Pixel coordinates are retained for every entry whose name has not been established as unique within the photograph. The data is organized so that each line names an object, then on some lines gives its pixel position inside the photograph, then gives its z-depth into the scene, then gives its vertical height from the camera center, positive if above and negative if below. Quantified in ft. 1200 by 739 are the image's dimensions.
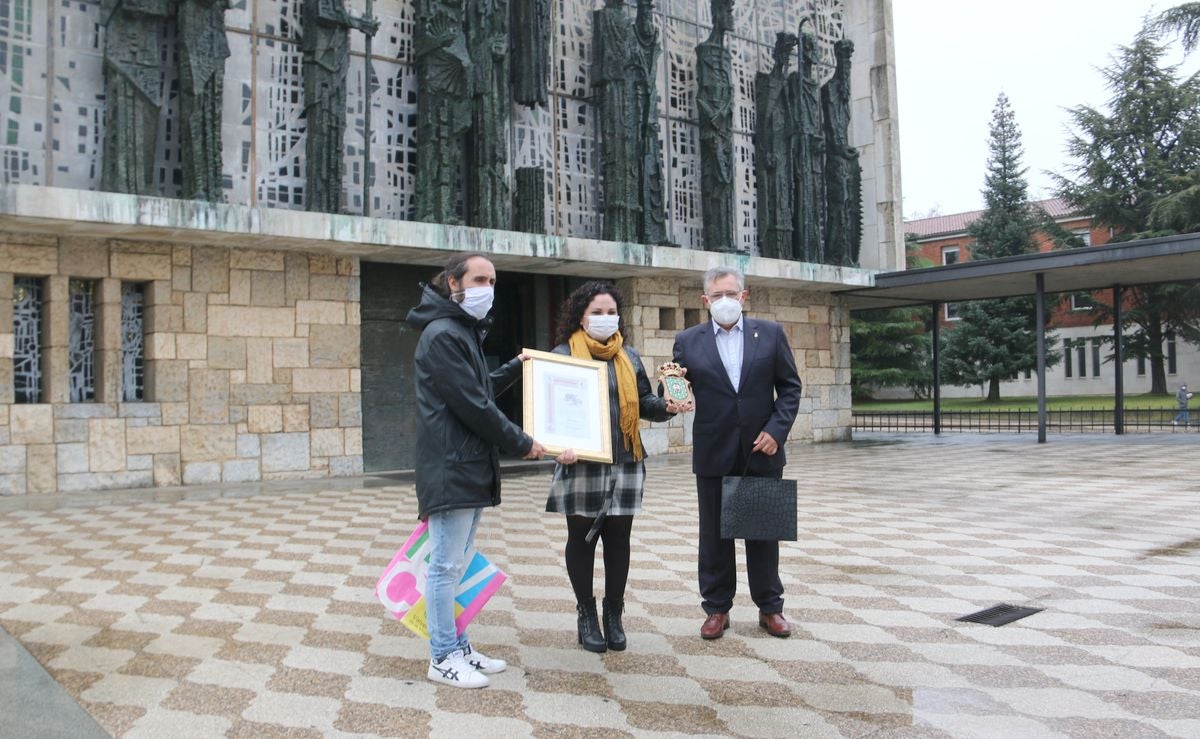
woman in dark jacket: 13.17 -1.40
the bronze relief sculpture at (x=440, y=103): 41.01 +12.51
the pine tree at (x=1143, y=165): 100.17 +23.67
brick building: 119.96 +3.92
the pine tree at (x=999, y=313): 107.04 +7.61
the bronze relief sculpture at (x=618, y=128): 46.93 +12.87
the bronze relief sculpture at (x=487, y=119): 41.75 +11.98
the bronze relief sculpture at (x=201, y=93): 35.19 +11.26
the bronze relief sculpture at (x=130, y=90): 34.32 +11.15
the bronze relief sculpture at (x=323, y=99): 38.40 +11.93
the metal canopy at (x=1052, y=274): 45.80 +5.77
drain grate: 14.88 -3.90
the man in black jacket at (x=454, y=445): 11.87 -0.78
